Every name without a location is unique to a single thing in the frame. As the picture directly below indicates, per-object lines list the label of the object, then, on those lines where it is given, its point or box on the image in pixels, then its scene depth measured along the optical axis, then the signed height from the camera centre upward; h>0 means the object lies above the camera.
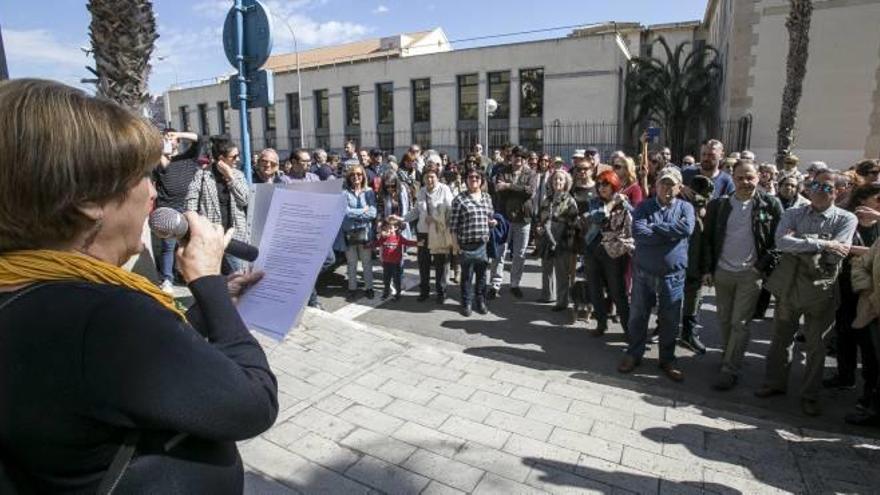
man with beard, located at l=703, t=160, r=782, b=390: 4.64 -0.89
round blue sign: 4.87 +1.14
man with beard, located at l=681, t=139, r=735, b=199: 6.38 -0.15
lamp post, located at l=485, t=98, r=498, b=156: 21.34 +2.06
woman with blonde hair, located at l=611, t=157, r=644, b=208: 6.19 -0.24
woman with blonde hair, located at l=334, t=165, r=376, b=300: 6.98 -0.94
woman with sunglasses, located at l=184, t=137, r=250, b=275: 5.33 -0.35
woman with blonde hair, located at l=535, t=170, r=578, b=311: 6.54 -0.99
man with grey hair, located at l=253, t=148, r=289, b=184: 5.96 -0.09
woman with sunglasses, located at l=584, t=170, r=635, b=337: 5.49 -0.95
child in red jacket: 7.14 -1.26
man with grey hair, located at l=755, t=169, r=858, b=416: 4.14 -0.87
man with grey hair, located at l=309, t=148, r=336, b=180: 9.46 -0.20
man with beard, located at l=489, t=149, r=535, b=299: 7.51 -0.90
